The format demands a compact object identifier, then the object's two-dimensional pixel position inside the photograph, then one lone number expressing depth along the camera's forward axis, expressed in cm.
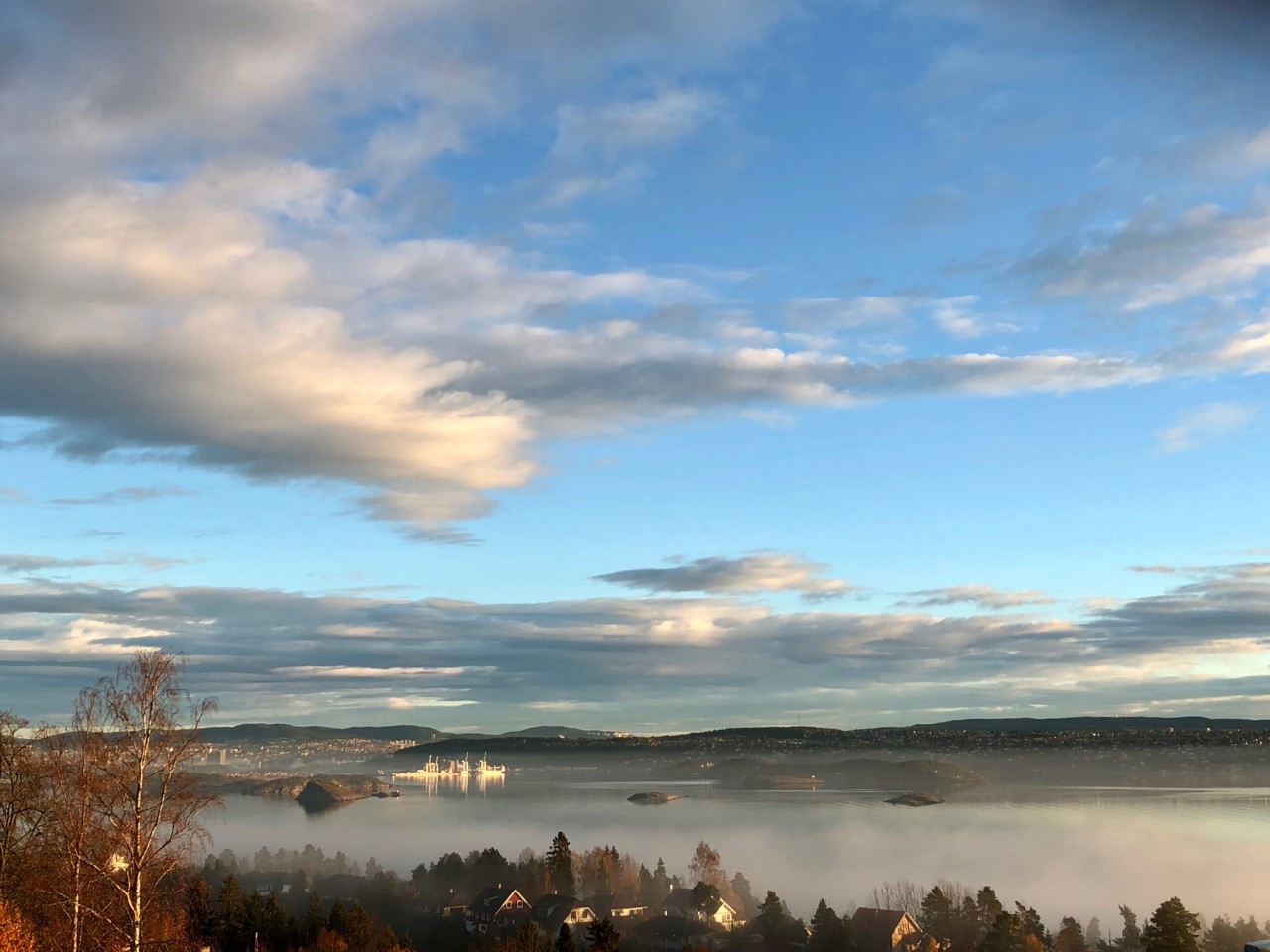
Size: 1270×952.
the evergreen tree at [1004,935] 5338
